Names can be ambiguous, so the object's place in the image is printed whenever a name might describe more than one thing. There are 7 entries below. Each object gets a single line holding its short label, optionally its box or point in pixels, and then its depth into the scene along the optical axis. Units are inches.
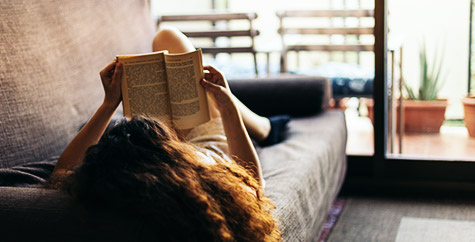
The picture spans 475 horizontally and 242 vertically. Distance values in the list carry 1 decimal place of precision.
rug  82.4
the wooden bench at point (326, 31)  144.9
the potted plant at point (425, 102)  101.5
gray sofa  36.7
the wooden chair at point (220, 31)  149.3
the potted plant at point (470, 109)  98.0
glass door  98.2
